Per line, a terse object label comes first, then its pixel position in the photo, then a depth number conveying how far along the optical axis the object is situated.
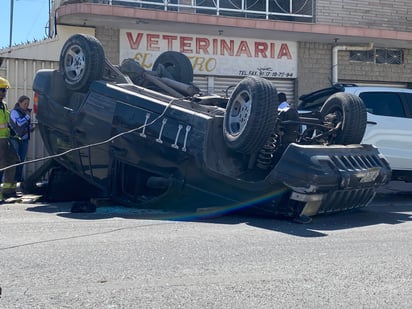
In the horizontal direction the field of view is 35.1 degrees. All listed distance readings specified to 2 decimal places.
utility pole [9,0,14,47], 13.95
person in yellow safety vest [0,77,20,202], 9.54
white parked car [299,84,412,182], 10.50
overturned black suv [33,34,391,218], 7.33
